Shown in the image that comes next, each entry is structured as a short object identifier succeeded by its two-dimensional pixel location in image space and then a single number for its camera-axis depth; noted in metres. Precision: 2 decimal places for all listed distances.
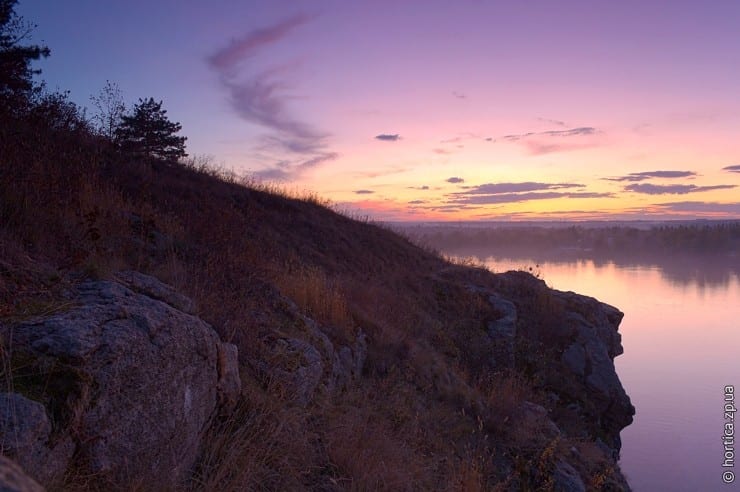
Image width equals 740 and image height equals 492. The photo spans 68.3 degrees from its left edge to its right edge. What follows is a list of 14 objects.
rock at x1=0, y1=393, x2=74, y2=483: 2.21
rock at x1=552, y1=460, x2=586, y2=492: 5.96
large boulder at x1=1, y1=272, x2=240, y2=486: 2.61
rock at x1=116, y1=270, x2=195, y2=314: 4.01
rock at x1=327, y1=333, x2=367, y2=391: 5.75
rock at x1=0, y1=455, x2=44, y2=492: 1.50
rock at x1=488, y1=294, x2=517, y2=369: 10.16
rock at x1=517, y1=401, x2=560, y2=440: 6.94
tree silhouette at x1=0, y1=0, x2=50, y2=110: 9.18
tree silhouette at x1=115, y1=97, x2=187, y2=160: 12.68
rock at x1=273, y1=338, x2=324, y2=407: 4.64
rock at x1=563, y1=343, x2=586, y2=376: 11.16
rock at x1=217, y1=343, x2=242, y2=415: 3.79
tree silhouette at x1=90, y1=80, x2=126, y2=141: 12.16
